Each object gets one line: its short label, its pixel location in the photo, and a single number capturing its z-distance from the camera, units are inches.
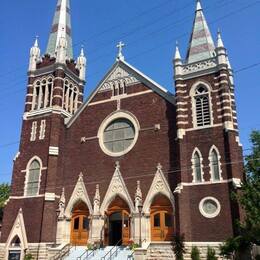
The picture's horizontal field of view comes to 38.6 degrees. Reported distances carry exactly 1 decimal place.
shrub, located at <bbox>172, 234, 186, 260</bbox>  943.0
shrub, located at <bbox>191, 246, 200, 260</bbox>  919.7
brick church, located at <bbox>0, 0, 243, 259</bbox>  993.5
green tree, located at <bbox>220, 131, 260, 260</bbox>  818.6
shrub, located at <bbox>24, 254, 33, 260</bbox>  1091.4
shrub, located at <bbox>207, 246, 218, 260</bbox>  898.7
